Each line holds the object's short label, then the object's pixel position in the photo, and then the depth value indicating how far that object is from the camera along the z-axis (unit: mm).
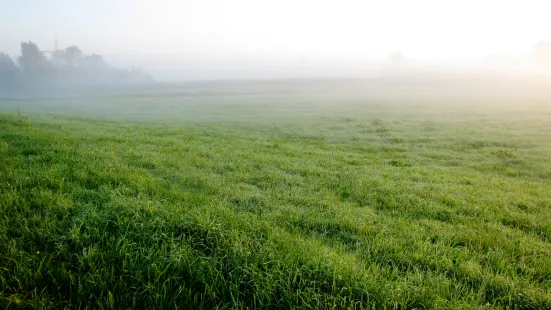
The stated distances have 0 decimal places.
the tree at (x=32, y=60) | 166375
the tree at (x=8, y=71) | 163125
